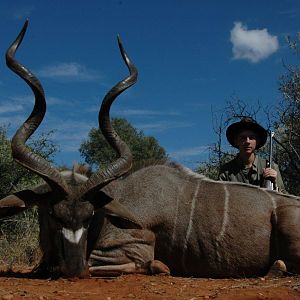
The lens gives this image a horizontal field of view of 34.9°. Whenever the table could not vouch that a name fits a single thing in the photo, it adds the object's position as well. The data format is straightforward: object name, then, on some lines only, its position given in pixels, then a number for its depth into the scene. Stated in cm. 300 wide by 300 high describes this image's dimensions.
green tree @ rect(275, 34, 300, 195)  780
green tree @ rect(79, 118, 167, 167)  1581
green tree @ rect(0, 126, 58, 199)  678
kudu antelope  337
